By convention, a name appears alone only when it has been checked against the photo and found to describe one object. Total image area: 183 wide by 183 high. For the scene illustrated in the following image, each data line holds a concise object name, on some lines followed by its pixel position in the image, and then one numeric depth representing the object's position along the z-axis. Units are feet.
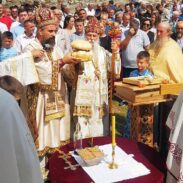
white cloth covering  10.48
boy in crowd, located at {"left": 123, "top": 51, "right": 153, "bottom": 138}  17.24
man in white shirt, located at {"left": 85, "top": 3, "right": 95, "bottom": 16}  47.38
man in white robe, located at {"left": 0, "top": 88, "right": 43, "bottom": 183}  5.44
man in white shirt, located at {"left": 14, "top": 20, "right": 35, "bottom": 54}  24.06
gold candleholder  11.03
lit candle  10.94
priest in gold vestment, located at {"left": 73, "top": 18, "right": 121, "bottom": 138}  16.11
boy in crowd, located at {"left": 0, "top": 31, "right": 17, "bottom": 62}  20.92
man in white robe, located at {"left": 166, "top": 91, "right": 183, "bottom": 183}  10.10
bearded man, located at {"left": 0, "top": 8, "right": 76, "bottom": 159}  14.42
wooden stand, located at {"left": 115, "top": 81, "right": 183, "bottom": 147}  13.41
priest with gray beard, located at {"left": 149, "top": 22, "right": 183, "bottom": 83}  15.39
